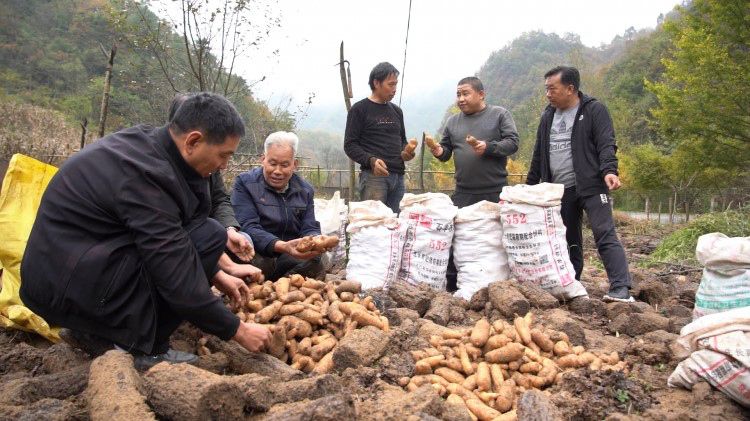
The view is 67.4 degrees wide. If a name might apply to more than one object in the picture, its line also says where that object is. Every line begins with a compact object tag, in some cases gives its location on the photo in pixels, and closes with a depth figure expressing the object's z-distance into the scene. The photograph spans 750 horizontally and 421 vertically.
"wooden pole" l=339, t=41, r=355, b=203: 9.14
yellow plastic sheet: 3.14
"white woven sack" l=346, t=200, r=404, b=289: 4.28
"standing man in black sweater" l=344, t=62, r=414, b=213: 5.26
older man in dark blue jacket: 3.99
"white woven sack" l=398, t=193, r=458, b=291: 4.39
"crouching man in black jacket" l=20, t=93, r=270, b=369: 2.27
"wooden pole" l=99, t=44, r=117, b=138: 6.73
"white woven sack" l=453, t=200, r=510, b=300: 4.34
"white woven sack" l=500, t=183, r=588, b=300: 4.10
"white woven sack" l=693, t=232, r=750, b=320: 3.20
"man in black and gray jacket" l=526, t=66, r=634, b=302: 4.32
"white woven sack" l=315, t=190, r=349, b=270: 5.32
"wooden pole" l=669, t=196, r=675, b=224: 17.04
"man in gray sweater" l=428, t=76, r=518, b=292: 4.94
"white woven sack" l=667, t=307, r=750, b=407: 2.35
